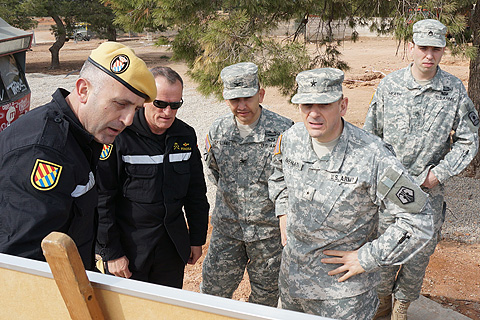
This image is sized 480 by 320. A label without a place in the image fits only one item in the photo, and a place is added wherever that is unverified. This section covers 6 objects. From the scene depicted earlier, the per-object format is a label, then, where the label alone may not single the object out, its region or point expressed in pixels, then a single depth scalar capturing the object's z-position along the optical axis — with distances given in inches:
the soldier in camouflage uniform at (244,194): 126.3
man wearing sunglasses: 108.3
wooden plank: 48.9
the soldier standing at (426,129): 137.7
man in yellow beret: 65.6
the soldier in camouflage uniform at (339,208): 89.3
